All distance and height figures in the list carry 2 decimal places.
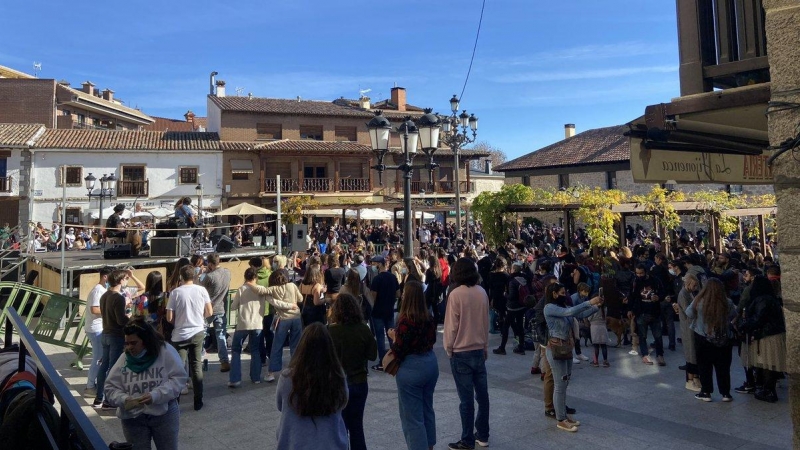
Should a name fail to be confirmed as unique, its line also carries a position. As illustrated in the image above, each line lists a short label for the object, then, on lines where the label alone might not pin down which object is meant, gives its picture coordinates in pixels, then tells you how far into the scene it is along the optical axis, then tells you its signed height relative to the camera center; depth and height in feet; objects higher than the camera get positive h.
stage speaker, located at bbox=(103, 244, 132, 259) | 39.78 +0.37
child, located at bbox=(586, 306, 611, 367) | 24.07 -3.91
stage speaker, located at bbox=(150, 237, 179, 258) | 40.55 +0.61
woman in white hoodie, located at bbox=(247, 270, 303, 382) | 21.20 -2.20
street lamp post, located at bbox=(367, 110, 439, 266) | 29.14 +6.22
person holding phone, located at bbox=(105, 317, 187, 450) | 11.61 -2.90
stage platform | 36.31 -0.68
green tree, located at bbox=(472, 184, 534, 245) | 47.83 +3.31
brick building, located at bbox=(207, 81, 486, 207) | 106.73 +20.36
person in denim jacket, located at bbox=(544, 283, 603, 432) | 16.80 -3.77
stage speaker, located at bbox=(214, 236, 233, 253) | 44.86 +0.69
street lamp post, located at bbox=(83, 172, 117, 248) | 63.72 +9.30
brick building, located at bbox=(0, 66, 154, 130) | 115.96 +35.14
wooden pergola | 43.88 +2.63
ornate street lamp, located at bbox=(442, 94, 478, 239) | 48.83 +11.23
